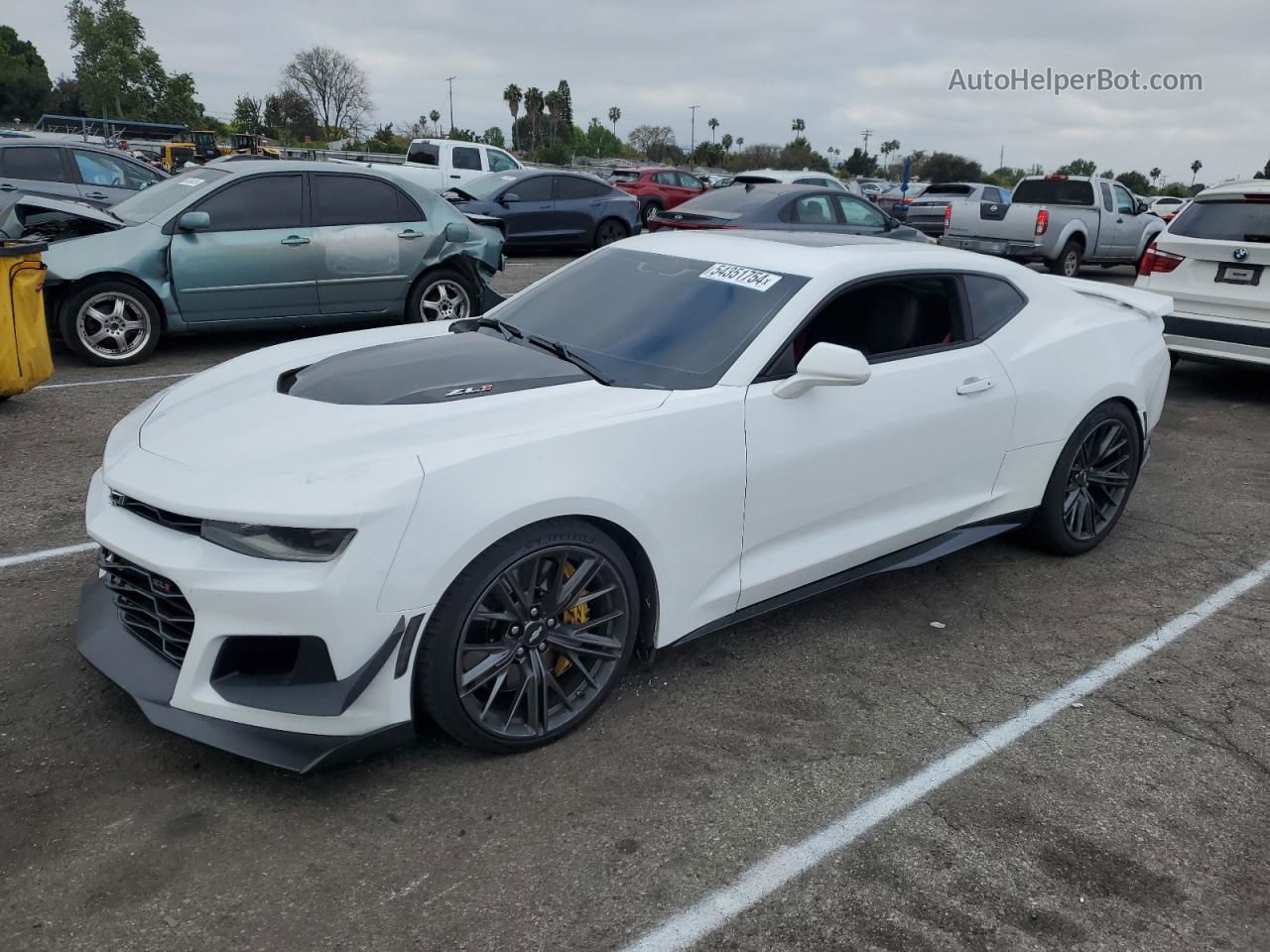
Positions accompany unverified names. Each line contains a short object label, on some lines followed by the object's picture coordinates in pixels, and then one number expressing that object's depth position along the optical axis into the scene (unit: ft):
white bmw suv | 24.16
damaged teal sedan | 25.21
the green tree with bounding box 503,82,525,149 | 385.09
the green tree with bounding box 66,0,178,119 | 218.18
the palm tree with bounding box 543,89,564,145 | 379.14
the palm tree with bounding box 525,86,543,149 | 370.94
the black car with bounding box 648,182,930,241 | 37.96
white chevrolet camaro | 8.75
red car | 74.33
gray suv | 37.40
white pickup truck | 63.41
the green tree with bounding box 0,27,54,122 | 257.14
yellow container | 21.04
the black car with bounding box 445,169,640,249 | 52.29
